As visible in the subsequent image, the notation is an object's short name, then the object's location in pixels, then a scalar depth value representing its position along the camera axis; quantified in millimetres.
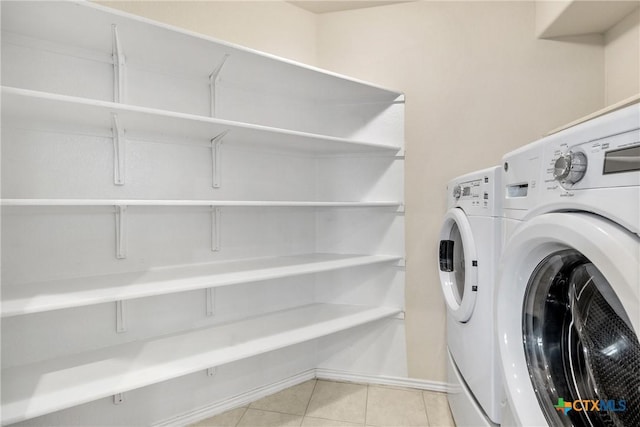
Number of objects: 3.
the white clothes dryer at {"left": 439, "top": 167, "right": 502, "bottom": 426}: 1097
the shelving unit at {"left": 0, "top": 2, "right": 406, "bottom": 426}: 1212
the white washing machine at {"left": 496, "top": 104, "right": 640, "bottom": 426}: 507
